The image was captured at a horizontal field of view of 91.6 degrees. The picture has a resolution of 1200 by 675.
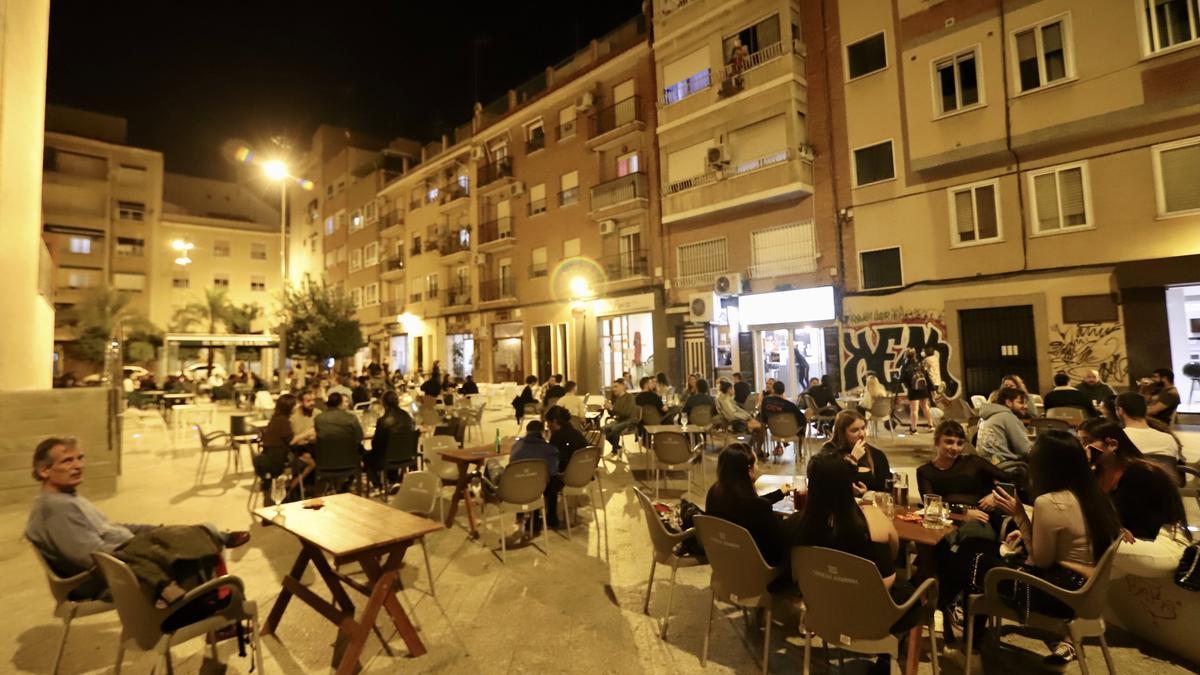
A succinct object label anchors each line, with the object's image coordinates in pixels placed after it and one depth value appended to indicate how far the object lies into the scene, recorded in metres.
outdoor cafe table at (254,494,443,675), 3.45
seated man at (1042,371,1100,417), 8.04
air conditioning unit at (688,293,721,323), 17.42
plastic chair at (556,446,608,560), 6.01
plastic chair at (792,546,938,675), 2.73
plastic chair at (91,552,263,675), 2.86
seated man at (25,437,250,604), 3.06
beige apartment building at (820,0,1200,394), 10.92
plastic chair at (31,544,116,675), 3.32
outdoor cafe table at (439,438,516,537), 6.18
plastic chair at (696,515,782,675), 3.26
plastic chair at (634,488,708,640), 3.92
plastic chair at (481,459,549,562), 5.41
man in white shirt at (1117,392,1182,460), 4.80
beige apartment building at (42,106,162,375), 35.06
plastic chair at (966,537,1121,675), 2.83
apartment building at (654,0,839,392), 15.72
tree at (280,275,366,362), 22.83
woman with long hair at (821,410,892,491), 4.45
